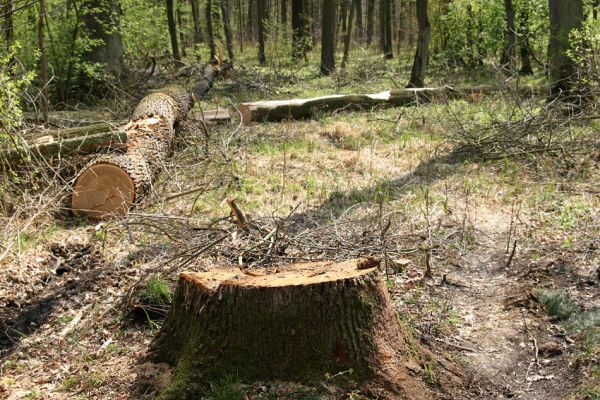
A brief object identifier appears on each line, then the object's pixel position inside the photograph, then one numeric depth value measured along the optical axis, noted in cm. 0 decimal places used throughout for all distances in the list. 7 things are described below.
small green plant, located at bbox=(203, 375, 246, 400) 359
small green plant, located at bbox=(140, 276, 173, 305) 522
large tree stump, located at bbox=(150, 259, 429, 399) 365
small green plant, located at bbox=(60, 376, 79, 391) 437
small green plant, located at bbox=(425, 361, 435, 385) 390
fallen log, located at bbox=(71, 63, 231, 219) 746
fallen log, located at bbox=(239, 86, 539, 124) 1254
